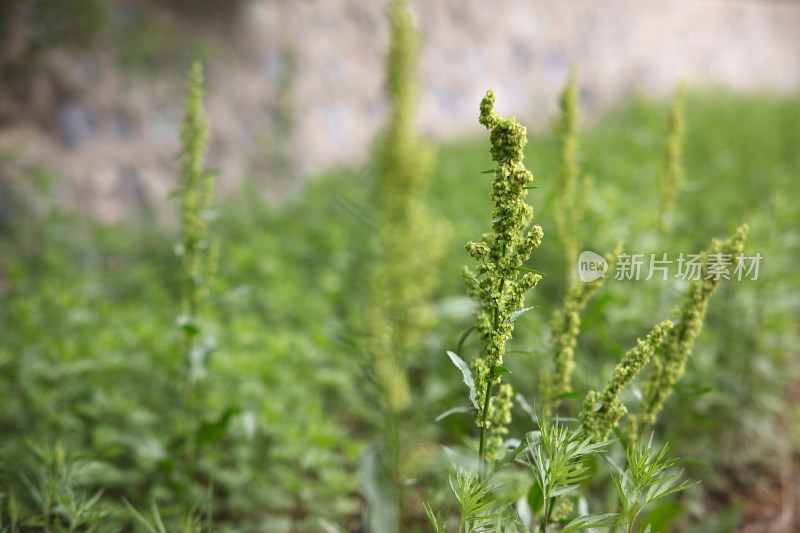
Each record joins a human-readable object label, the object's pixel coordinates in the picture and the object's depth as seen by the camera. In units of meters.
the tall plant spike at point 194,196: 1.72
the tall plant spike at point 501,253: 1.51
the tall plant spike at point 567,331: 1.61
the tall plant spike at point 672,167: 1.80
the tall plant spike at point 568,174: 1.81
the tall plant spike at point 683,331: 1.58
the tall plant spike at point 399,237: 1.58
